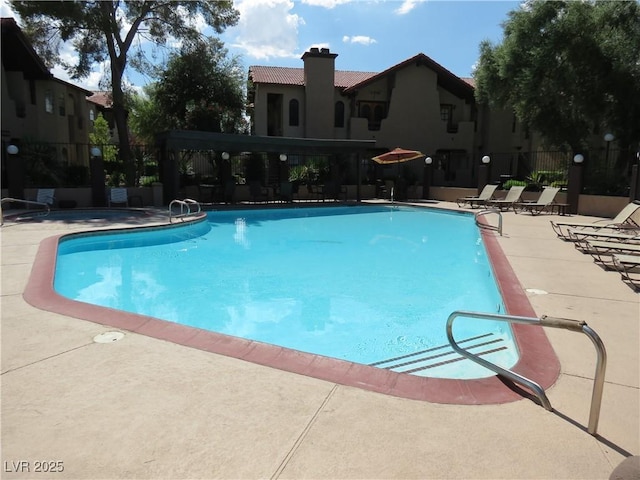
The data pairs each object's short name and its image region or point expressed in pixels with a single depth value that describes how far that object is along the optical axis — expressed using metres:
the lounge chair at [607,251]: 7.22
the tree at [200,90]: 24.23
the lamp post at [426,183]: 23.25
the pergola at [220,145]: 17.23
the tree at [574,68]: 17.23
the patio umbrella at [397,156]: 20.81
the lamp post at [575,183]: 15.88
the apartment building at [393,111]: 26.61
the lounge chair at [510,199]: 17.41
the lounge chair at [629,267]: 6.34
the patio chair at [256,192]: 20.08
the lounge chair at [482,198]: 18.53
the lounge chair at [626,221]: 10.12
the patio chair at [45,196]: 15.60
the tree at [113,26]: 18.78
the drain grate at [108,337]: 3.84
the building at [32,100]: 19.11
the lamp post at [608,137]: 16.56
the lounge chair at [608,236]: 8.21
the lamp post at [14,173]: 15.23
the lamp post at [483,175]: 20.38
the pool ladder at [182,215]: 13.40
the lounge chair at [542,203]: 15.80
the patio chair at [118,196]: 16.95
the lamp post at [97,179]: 16.24
